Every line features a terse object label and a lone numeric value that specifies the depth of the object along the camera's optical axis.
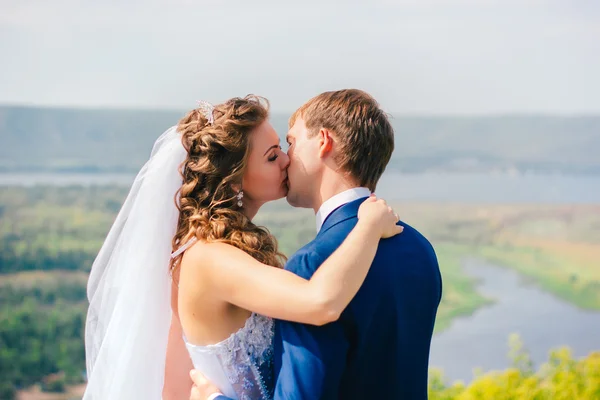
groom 2.26
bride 2.30
